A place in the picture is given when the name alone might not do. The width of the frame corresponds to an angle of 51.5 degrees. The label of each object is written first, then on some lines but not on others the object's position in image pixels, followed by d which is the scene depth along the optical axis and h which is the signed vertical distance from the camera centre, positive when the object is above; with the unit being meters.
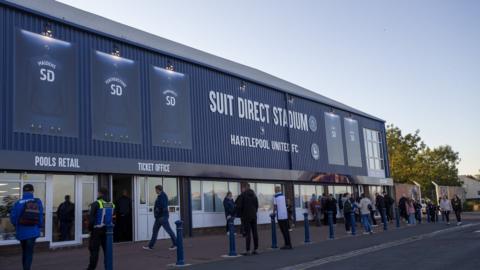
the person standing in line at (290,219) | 22.80 -0.74
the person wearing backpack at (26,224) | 9.38 -0.14
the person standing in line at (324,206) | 27.45 -0.19
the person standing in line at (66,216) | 15.52 -0.06
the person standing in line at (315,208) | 27.70 -0.31
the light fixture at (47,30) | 15.80 +5.82
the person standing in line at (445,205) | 25.08 -0.41
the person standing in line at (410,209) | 26.34 -0.56
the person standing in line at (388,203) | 27.64 -0.19
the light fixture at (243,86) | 24.78 +5.95
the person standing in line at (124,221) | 17.12 -0.33
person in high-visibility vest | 10.24 -0.25
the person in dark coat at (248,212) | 13.05 -0.15
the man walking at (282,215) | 14.01 -0.29
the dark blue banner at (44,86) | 14.83 +3.99
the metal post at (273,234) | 14.40 -0.84
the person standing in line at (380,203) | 24.39 -0.15
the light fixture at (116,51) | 18.06 +5.81
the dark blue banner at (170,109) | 19.42 +4.04
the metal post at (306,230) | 16.12 -0.86
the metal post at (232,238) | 12.57 -0.79
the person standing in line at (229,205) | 20.39 +0.09
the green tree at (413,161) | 62.00 +4.67
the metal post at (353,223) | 18.97 -0.84
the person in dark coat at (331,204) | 26.97 -0.10
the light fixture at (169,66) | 20.38 +5.83
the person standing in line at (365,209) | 19.98 -0.34
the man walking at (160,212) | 14.41 -0.06
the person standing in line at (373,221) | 25.07 -1.05
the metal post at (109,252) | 9.73 -0.77
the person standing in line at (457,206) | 24.33 -0.47
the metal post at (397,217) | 23.89 -0.85
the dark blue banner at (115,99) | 17.06 +3.98
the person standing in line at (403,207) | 27.39 -0.45
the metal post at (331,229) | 17.89 -0.97
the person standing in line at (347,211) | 21.11 -0.40
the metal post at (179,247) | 11.21 -0.85
